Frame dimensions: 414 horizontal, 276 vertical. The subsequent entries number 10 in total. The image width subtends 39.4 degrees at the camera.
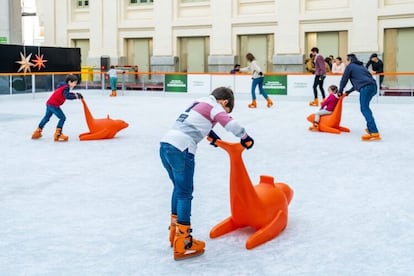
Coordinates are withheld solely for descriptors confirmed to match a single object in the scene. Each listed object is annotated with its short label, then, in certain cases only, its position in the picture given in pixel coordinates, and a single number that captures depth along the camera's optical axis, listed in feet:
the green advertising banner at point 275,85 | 76.59
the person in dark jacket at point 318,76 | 65.86
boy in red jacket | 35.60
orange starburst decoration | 85.15
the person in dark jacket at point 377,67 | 71.83
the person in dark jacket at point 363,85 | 35.73
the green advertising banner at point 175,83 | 83.71
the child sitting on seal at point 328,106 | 40.09
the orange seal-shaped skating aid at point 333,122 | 40.33
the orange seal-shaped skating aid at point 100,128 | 37.14
